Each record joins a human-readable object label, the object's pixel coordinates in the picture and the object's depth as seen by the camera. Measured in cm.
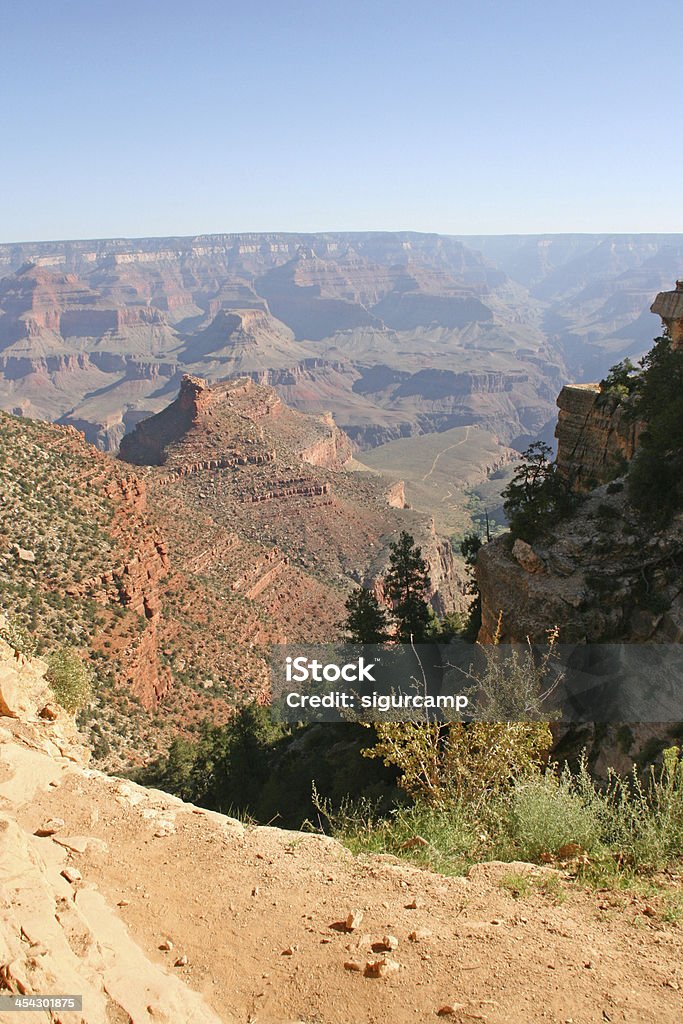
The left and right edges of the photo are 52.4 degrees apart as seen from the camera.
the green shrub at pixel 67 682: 1345
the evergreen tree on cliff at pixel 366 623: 2612
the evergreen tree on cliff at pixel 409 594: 2567
